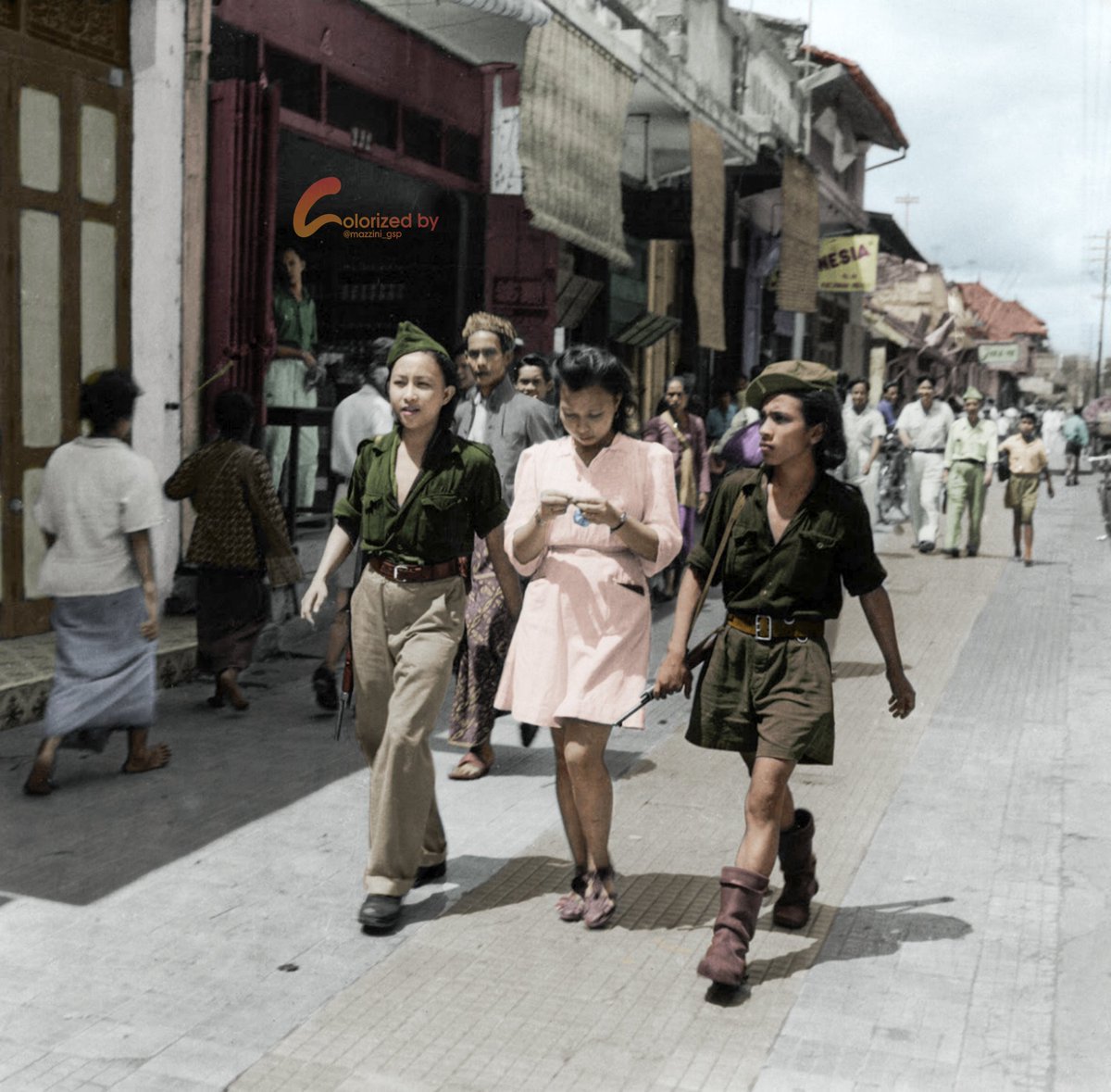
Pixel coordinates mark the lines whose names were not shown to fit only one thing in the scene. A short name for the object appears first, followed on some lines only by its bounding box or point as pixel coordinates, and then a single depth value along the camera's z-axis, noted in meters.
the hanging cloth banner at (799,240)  17.66
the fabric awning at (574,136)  10.50
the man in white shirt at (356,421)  7.95
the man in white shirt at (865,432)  12.59
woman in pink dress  4.31
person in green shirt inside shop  10.48
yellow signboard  22.77
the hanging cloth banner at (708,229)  13.70
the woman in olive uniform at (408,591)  4.40
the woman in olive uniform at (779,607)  4.02
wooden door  7.49
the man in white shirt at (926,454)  15.05
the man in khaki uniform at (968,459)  14.59
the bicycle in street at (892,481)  18.78
